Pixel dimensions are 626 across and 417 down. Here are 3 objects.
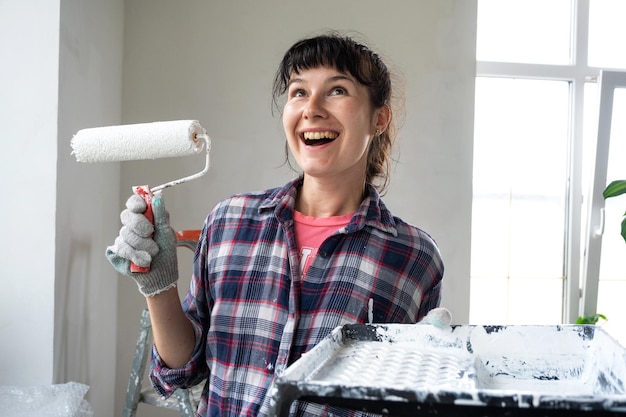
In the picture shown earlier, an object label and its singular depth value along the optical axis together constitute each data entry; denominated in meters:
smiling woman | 1.10
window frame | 3.23
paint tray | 0.52
